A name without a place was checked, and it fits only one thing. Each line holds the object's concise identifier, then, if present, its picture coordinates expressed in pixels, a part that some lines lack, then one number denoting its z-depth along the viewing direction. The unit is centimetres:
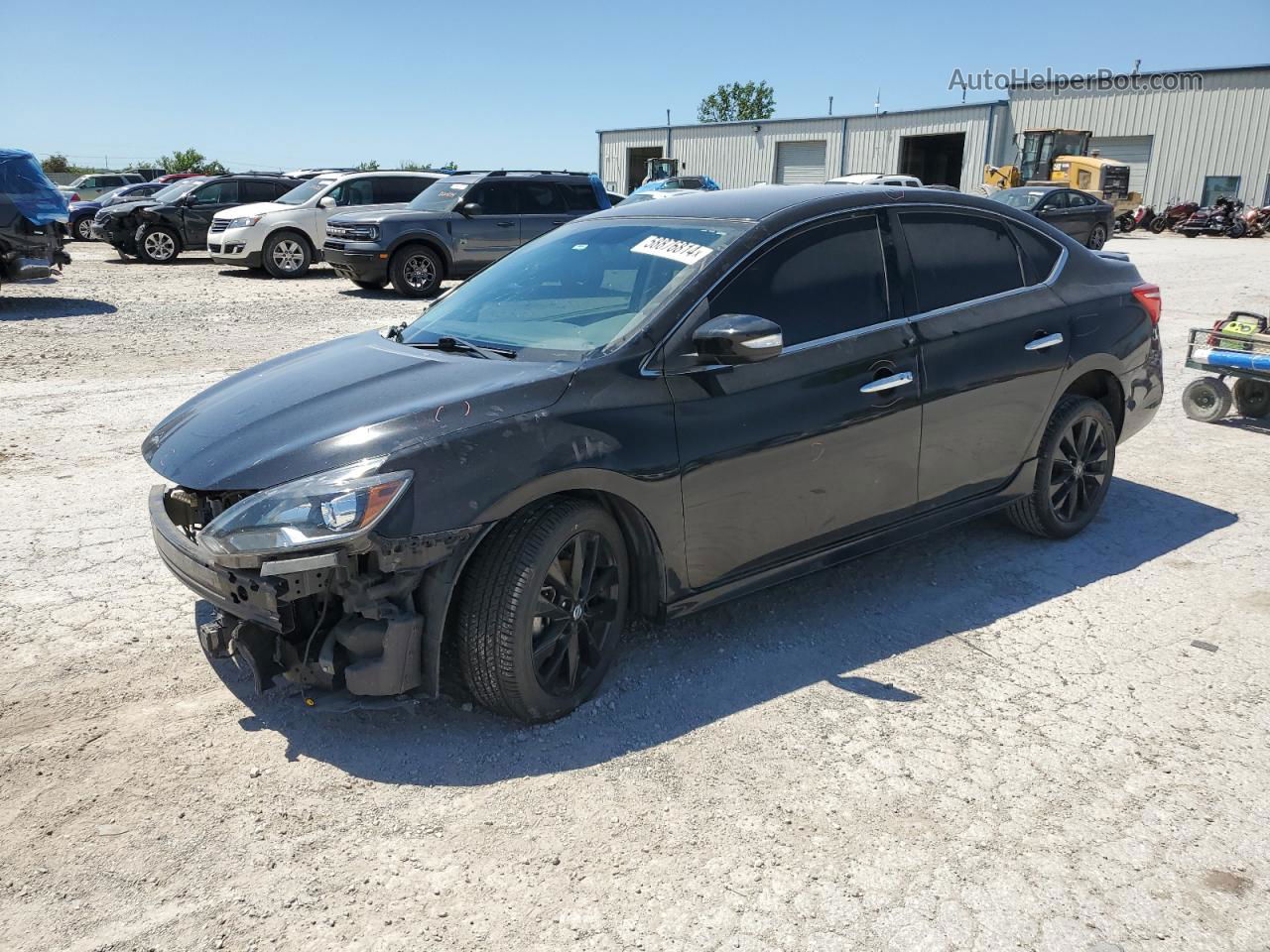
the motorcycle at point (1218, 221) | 3431
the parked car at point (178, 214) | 2044
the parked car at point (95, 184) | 3568
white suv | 1756
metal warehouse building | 3981
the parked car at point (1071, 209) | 2366
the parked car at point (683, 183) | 3119
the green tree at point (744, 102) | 8856
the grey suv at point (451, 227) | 1488
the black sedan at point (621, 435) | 301
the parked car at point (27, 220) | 1225
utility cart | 713
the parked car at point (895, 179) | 2255
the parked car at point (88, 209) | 2717
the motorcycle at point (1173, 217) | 3653
